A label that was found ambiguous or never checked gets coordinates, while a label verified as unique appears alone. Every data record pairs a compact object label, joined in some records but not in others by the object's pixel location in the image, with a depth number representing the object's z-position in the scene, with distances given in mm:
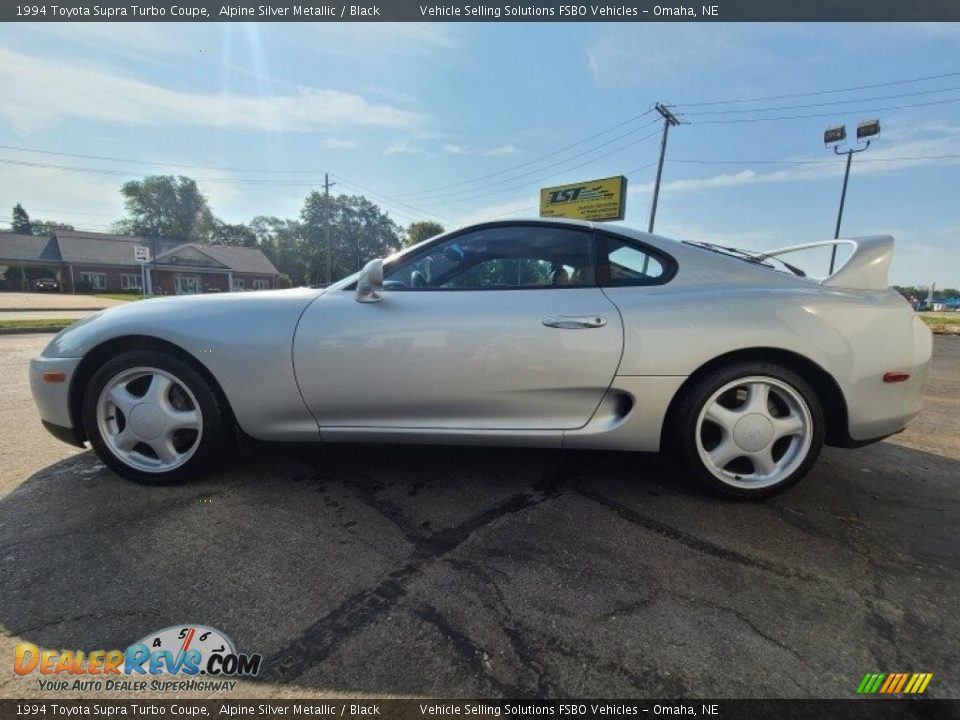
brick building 44250
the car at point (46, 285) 43906
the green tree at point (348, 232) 68438
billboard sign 21750
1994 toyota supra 2154
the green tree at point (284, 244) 68562
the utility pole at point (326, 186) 38388
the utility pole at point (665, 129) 21031
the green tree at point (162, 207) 69750
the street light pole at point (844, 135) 21906
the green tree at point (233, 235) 75812
